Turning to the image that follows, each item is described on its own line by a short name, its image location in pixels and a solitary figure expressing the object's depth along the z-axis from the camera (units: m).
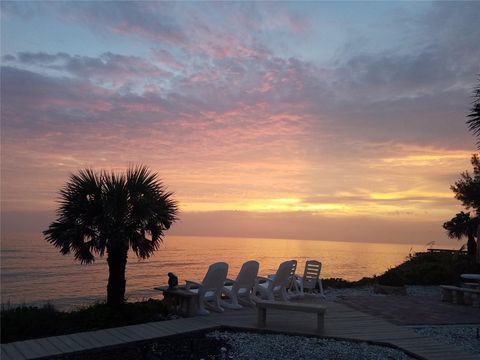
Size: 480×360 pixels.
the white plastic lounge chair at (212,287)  9.59
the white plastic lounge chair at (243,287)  10.54
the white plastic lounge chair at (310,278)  13.17
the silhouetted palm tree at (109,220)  9.20
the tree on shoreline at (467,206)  27.09
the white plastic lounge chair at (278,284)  11.31
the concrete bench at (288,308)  8.12
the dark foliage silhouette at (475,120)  13.42
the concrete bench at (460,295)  12.19
